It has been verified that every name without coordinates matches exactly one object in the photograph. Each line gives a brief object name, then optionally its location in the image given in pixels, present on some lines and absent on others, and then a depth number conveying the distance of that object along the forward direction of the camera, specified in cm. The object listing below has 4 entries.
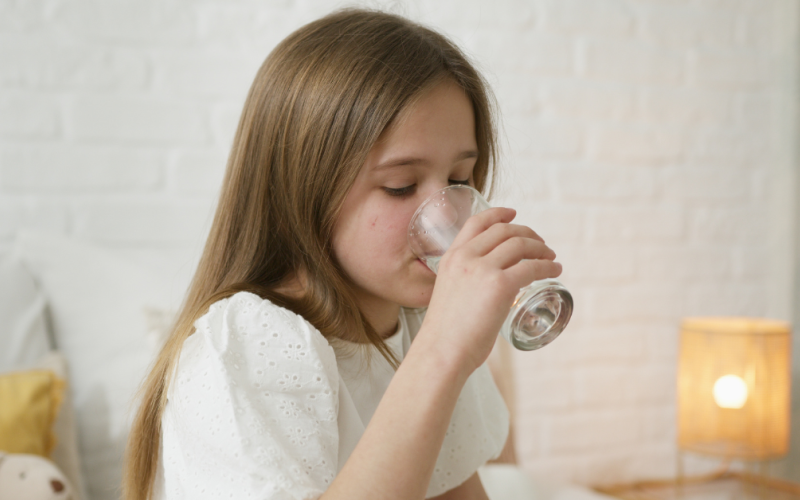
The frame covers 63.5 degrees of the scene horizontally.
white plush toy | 77
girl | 52
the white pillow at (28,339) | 93
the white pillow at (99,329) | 102
